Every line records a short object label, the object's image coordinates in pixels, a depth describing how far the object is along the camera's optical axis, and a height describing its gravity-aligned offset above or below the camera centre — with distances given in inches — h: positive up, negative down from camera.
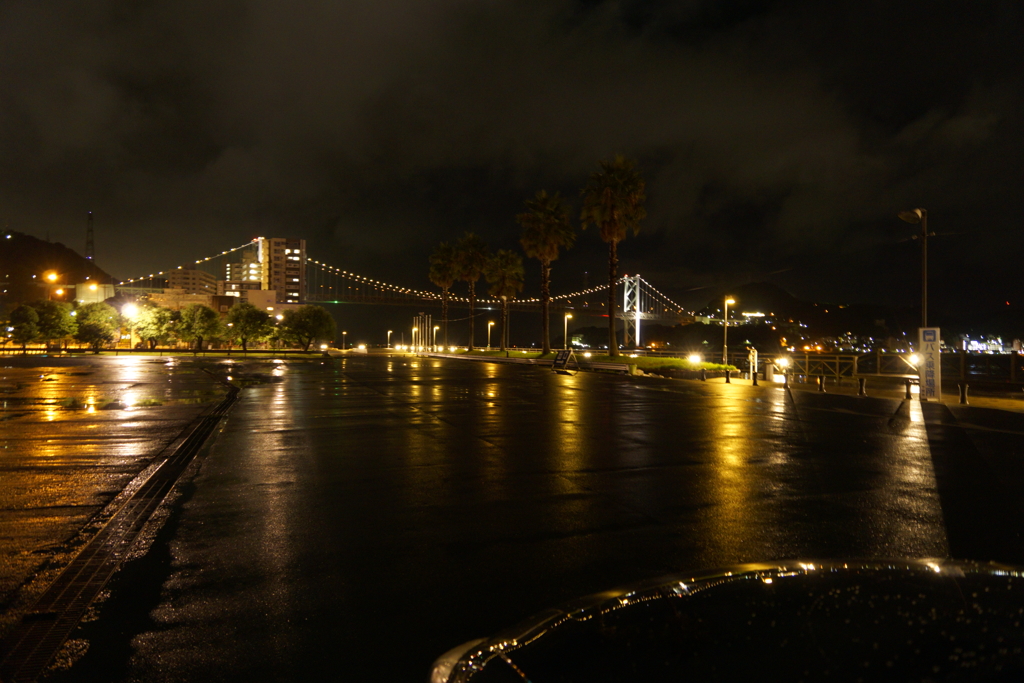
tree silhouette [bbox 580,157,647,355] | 1706.4 +356.0
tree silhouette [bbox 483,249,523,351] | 2847.0 +295.2
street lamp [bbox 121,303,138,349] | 3695.9 +181.3
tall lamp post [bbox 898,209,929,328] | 874.8 +138.9
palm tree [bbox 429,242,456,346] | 3122.5 +361.3
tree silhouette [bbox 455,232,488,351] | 2979.8 +379.6
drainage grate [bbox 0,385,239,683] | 137.3 -62.4
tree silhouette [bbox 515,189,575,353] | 2198.6 +372.6
